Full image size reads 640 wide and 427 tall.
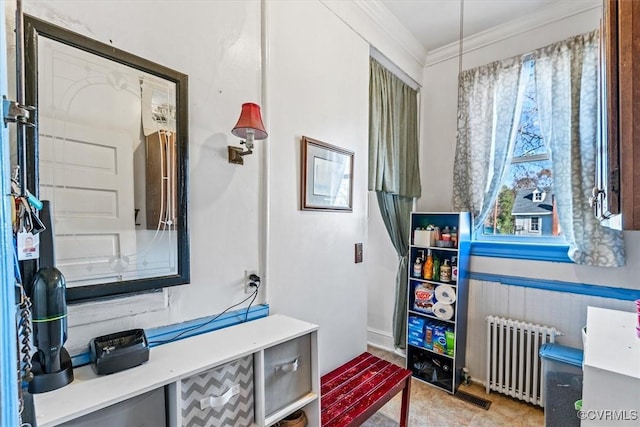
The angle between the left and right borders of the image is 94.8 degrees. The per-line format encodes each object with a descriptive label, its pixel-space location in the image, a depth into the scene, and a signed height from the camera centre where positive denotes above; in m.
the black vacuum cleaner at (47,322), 0.80 -0.30
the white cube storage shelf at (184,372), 0.77 -0.51
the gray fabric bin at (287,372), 1.18 -0.68
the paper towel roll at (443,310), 2.40 -0.83
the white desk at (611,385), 0.82 -0.51
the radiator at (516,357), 2.19 -1.15
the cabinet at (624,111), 0.76 +0.27
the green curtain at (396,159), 2.40 +0.44
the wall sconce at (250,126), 1.24 +0.35
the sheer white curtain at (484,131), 2.41 +0.66
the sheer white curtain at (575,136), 2.00 +0.52
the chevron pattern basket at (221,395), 0.96 -0.63
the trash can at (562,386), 1.85 -1.15
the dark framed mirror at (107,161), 0.91 +0.17
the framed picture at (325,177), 1.73 +0.21
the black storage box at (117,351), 0.90 -0.44
